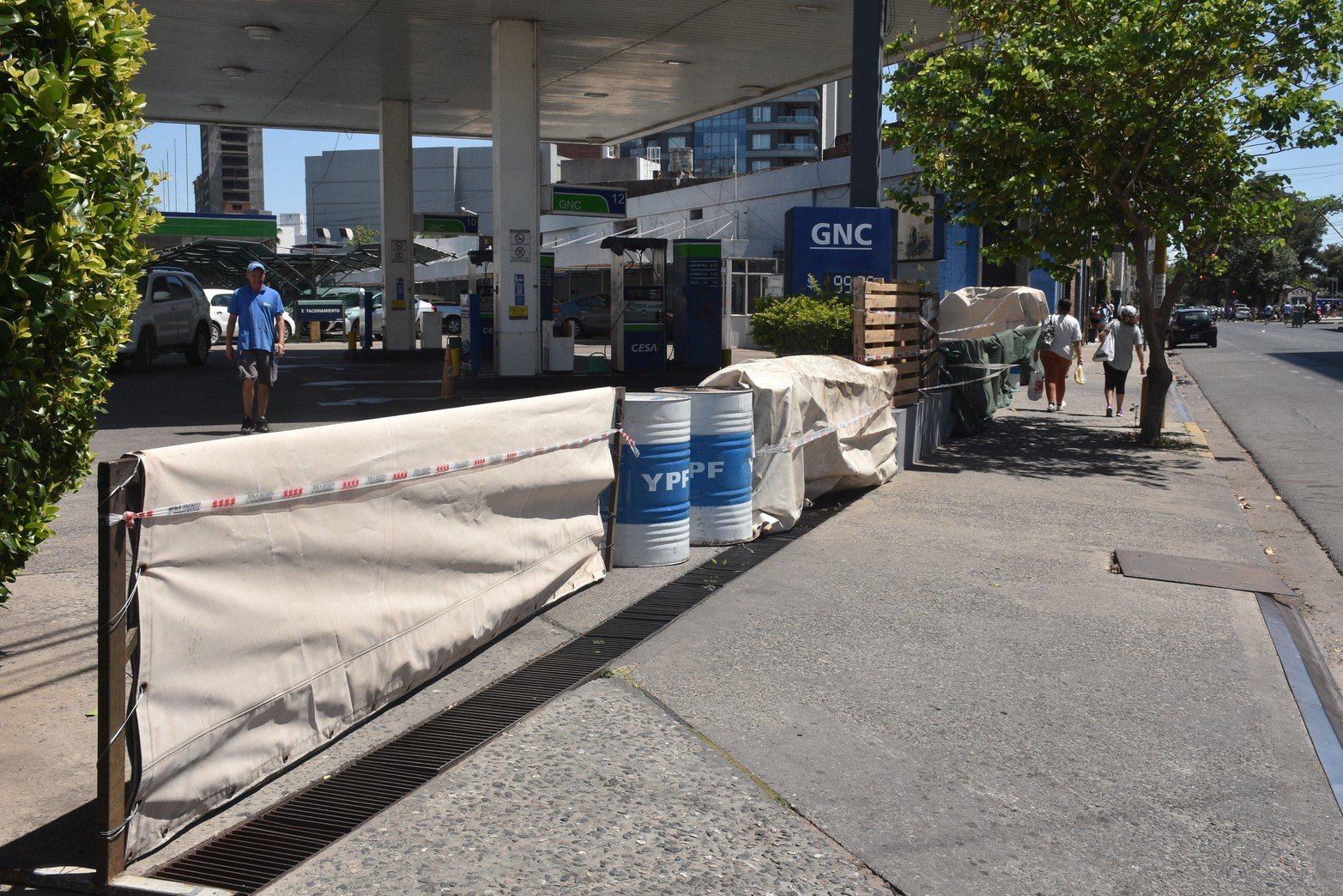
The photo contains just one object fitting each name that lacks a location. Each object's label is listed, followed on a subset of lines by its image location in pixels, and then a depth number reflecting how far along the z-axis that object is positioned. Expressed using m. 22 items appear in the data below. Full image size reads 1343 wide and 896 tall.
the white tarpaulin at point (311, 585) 3.71
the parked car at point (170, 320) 23.61
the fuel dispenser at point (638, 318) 24.53
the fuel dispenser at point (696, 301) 24.94
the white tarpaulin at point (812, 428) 8.96
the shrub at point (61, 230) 4.04
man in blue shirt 13.10
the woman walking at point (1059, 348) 18.95
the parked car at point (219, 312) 37.66
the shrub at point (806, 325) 12.86
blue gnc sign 14.66
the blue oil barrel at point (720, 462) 8.22
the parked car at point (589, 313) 42.75
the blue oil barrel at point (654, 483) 7.60
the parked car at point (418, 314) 42.50
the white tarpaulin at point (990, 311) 22.89
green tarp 16.11
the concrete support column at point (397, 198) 28.66
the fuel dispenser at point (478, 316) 24.77
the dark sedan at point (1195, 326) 46.06
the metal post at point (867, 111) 14.94
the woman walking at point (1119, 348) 17.06
